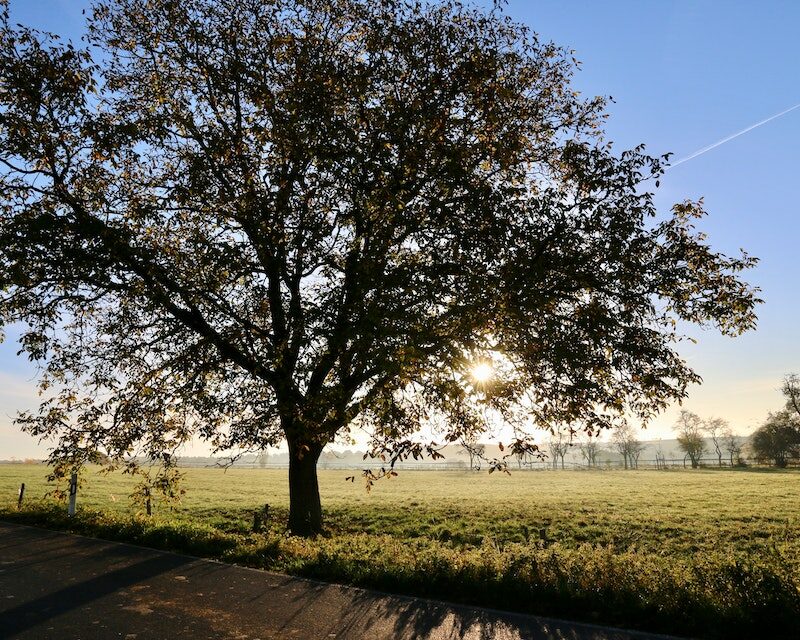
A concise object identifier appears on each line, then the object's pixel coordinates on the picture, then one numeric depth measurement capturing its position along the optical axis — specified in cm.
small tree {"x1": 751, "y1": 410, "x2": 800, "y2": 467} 7475
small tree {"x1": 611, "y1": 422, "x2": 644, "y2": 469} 11129
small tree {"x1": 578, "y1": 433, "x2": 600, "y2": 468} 12090
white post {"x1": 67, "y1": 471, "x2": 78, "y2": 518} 1471
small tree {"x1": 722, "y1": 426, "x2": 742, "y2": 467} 8154
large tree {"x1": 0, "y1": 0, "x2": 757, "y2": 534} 1066
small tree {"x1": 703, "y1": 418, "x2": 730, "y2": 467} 11452
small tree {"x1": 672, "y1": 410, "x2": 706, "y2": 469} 9144
